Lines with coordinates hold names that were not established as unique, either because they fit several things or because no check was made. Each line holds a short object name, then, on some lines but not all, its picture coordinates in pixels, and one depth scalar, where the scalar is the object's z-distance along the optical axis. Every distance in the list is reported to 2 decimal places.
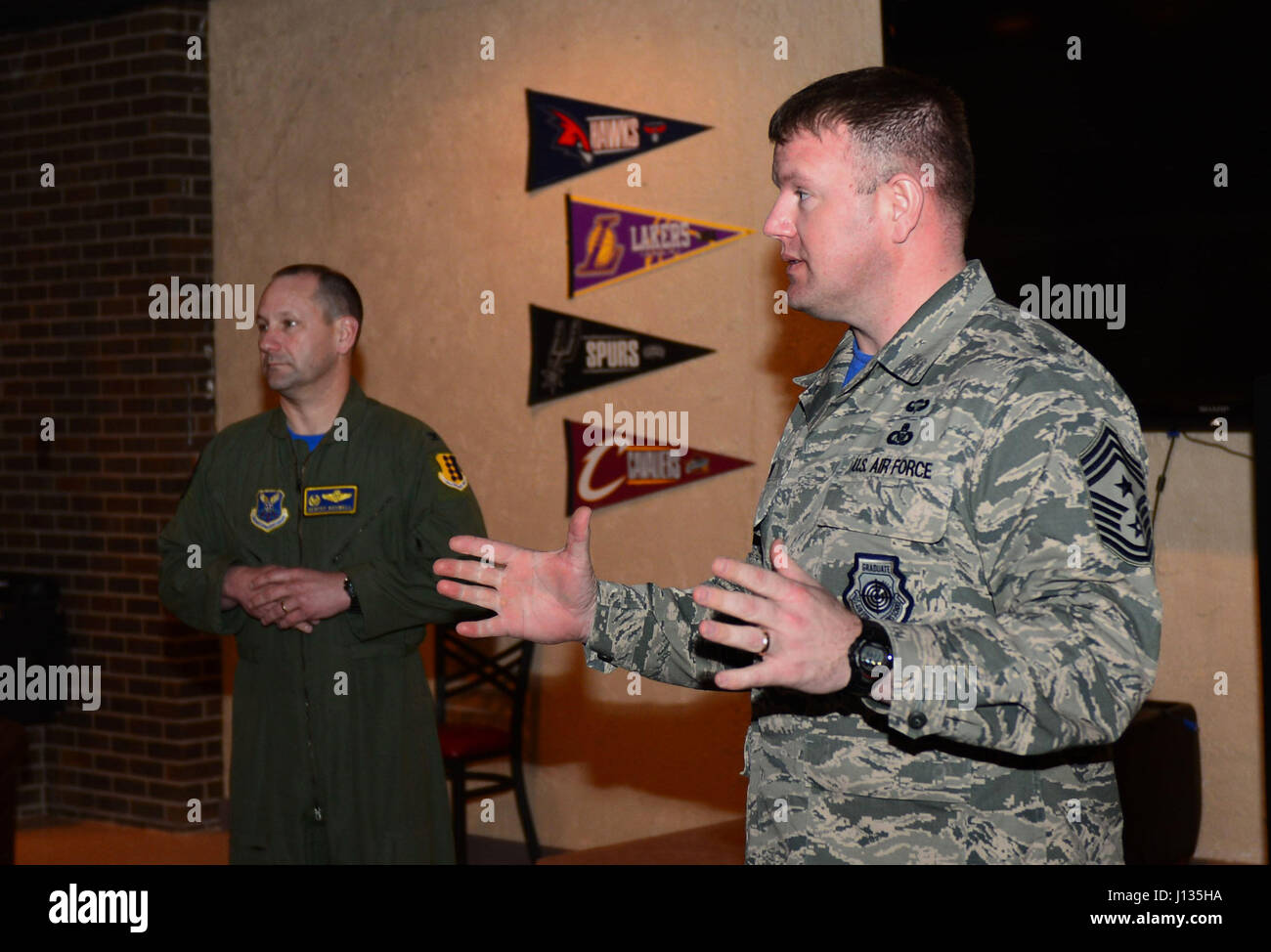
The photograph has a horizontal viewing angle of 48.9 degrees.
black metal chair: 4.73
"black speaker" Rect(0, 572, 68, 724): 5.77
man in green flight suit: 3.31
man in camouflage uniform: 1.56
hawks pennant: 4.71
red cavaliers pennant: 4.67
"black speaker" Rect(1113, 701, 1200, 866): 3.39
